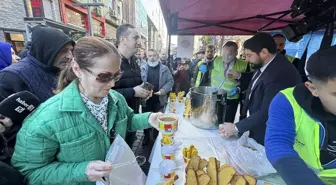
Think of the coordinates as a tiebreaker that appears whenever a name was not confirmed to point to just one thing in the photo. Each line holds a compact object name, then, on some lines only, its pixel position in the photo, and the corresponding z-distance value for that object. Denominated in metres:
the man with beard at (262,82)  1.42
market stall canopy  2.30
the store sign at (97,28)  12.41
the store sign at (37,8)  6.74
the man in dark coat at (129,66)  2.02
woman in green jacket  0.80
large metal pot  1.55
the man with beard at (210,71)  2.66
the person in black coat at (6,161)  0.72
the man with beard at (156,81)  3.22
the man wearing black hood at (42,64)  1.14
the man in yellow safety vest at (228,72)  2.50
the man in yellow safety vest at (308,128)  0.74
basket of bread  0.83
